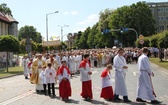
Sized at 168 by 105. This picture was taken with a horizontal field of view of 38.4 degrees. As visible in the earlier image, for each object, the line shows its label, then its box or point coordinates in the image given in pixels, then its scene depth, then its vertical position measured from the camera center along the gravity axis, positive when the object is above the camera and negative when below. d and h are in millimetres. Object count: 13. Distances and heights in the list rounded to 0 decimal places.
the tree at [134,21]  60660 +8442
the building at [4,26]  47836 +6209
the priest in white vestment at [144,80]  8594 -948
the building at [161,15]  90023 +14431
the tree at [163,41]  29476 +1539
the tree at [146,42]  44137 +2157
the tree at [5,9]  61784 +12121
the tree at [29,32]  125097 +11866
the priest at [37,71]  11995 -811
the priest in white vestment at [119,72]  9123 -685
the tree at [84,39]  122309 +7891
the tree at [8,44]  28396 +1356
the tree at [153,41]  38096 +2011
